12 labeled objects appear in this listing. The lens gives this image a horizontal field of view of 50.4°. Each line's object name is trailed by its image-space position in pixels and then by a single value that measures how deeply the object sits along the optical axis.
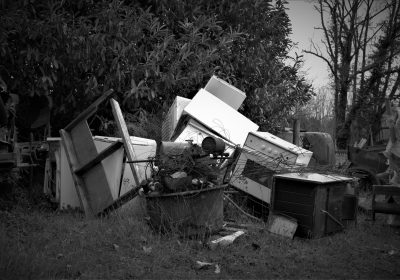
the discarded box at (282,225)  4.58
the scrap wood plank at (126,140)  4.95
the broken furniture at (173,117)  6.21
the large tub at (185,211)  4.14
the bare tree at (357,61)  16.23
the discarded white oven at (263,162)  5.29
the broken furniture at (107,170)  5.21
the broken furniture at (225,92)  6.88
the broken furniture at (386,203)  5.35
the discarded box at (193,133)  5.76
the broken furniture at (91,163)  5.00
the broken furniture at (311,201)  4.57
